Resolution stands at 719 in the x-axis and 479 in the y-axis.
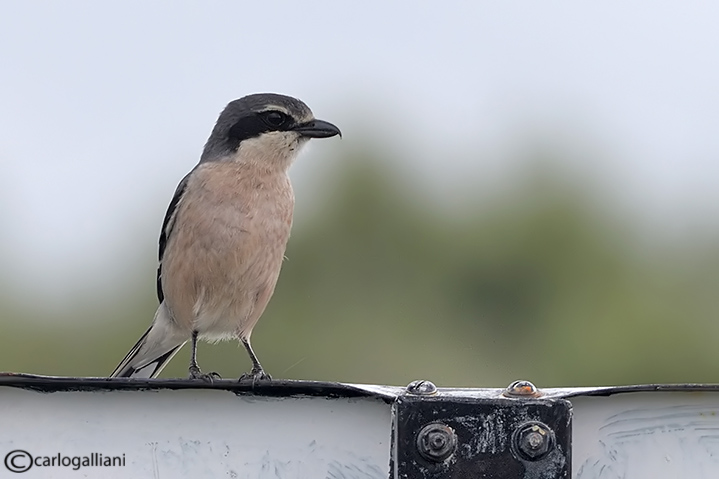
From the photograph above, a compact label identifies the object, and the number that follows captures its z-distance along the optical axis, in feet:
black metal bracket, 13.64
